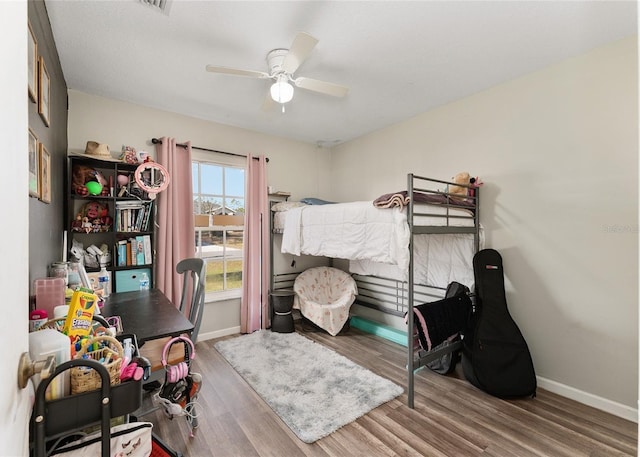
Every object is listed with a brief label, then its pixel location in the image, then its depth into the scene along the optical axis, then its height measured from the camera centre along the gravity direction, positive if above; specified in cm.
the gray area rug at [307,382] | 197 -123
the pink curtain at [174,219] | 292 +9
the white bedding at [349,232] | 227 -4
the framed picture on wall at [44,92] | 144 +69
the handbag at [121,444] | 93 -69
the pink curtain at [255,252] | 350 -28
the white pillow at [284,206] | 370 +27
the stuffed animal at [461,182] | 262 +40
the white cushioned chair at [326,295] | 338 -84
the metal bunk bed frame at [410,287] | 217 -68
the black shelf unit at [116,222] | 252 +6
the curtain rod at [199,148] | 299 +86
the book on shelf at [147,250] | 277 -20
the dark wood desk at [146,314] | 153 -52
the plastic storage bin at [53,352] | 77 -32
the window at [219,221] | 338 +8
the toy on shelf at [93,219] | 250 +8
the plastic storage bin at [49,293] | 127 -28
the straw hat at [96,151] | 254 +66
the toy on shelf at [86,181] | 248 +40
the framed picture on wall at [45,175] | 148 +28
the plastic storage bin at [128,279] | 264 -46
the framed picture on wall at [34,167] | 129 +28
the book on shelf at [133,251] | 271 -20
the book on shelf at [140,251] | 273 -21
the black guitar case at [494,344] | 220 -89
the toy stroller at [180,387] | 158 -91
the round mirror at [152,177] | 265 +46
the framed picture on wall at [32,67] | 128 +71
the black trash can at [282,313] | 347 -99
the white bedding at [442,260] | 271 -31
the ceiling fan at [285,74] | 177 +98
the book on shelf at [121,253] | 265 -22
